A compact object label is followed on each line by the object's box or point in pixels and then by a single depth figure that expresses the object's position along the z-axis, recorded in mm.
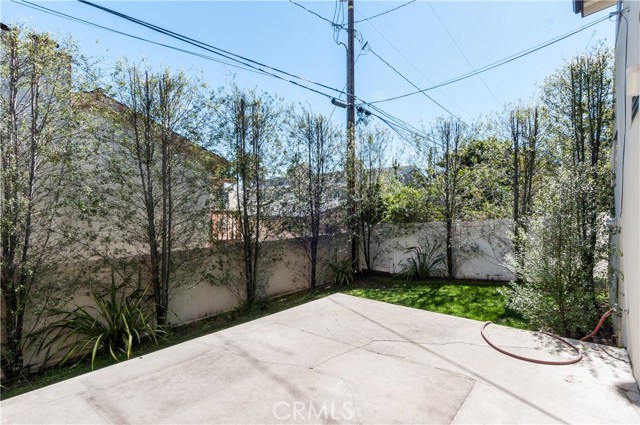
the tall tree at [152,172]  4324
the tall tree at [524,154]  6438
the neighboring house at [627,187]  2537
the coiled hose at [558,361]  3105
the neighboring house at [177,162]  4156
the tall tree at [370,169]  7984
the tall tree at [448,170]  7324
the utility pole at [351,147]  7727
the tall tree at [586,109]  5121
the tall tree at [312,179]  6863
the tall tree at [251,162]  5770
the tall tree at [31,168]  3350
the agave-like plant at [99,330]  3801
